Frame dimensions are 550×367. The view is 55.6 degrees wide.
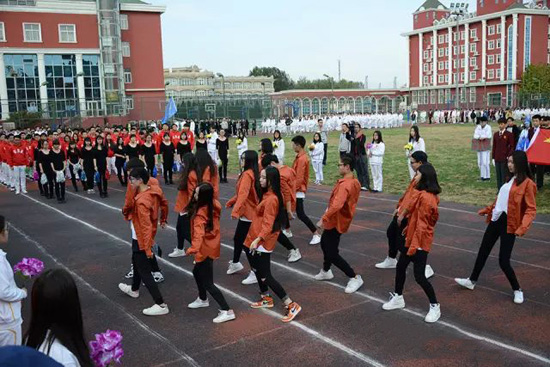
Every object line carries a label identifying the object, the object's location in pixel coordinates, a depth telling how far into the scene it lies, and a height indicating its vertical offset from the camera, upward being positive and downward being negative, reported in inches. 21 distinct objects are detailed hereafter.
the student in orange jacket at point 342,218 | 271.9 -51.1
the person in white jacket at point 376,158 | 595.2 -44.5
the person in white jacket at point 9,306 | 160.7 -54.5
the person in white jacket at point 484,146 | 623.8 -36.9
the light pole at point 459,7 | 2025.8 +439.4
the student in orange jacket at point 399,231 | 272.8 -64.2
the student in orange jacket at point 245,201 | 287.7 -43.6
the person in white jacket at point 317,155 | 667.4 -43.8
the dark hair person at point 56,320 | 112.1 -40.9
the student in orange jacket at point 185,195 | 314.3 -43.2
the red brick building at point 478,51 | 2891.2 +382.8
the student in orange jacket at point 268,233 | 245.0 -52.5
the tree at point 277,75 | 5167.3 +476.1
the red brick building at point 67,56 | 1865.2 +277.4
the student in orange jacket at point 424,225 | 236.1 -48.8
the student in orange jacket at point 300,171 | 390.9 -37.0
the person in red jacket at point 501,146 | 545.3 -33.1
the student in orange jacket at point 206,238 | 238.1 -51.6
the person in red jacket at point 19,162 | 664.4 -38.1
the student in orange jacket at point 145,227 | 249.6 -48.1
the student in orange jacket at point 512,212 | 250.1 -47.9
